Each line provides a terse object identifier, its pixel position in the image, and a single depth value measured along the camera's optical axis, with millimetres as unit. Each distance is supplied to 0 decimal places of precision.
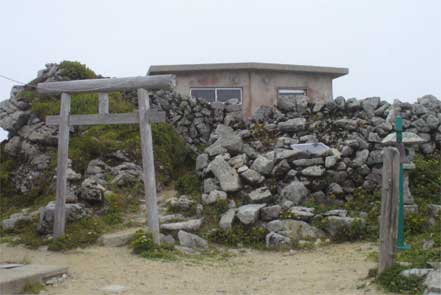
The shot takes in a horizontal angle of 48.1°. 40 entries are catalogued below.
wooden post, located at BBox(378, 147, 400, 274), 6387
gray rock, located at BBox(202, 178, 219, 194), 11723
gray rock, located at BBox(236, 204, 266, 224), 10109
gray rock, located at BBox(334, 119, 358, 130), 13133
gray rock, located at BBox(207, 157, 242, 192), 11500
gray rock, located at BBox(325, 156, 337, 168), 11625
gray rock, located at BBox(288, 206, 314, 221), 10166
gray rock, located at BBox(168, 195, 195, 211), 11180
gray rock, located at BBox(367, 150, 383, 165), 11731
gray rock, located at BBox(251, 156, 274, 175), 11812
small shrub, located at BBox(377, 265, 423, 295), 5812
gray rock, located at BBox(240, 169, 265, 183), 11562
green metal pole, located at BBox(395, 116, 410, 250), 6403
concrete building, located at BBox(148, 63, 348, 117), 16609
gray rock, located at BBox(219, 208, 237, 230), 10109
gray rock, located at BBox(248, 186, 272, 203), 10992
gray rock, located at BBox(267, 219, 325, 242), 9781
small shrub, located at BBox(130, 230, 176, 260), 8664
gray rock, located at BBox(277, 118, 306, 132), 13680
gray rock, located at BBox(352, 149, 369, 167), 11694
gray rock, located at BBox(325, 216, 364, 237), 9766
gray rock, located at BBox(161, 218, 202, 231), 10023
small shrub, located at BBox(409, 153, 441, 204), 10953
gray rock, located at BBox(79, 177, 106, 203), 11281
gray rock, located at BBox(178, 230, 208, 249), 9555
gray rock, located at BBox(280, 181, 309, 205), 10953
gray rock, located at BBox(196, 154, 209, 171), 12802
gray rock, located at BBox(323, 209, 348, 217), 10258
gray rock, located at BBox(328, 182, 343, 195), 11219
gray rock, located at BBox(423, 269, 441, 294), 5430
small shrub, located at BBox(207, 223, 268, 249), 9797
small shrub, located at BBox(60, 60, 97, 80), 15121
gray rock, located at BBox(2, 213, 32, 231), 10750
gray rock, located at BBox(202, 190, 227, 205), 11152
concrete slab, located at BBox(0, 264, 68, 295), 6125
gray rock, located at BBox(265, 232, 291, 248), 9508
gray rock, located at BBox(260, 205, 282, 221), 10312
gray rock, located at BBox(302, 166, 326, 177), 11453
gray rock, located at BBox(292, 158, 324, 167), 11828
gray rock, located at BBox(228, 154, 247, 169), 12181
